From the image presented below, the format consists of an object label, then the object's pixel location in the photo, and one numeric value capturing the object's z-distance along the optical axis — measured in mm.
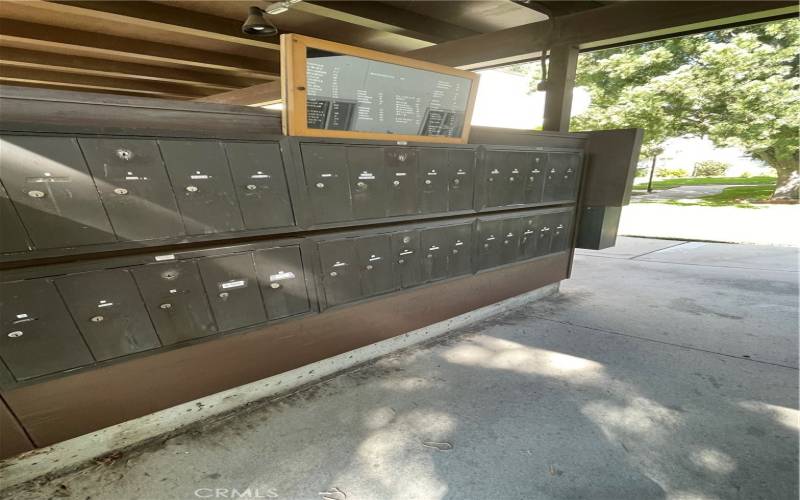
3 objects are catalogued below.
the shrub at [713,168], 19312
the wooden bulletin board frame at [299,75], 1502
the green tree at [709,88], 7762
